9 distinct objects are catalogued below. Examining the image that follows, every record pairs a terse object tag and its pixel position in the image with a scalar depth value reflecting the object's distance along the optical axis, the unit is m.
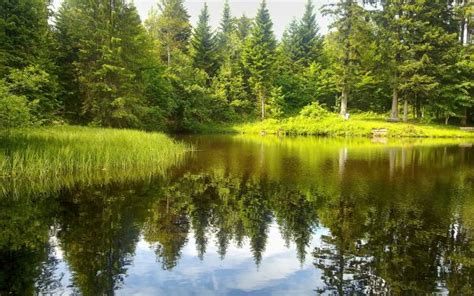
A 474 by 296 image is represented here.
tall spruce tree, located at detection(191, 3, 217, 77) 46.19
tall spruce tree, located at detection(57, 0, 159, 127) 26.41
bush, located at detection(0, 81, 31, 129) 11.83
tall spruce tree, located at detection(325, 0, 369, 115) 37.03
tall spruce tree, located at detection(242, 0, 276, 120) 43.78
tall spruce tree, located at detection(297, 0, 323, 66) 52.12
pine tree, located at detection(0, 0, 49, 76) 21.00
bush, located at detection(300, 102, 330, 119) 40.47
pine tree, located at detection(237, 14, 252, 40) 66.04
